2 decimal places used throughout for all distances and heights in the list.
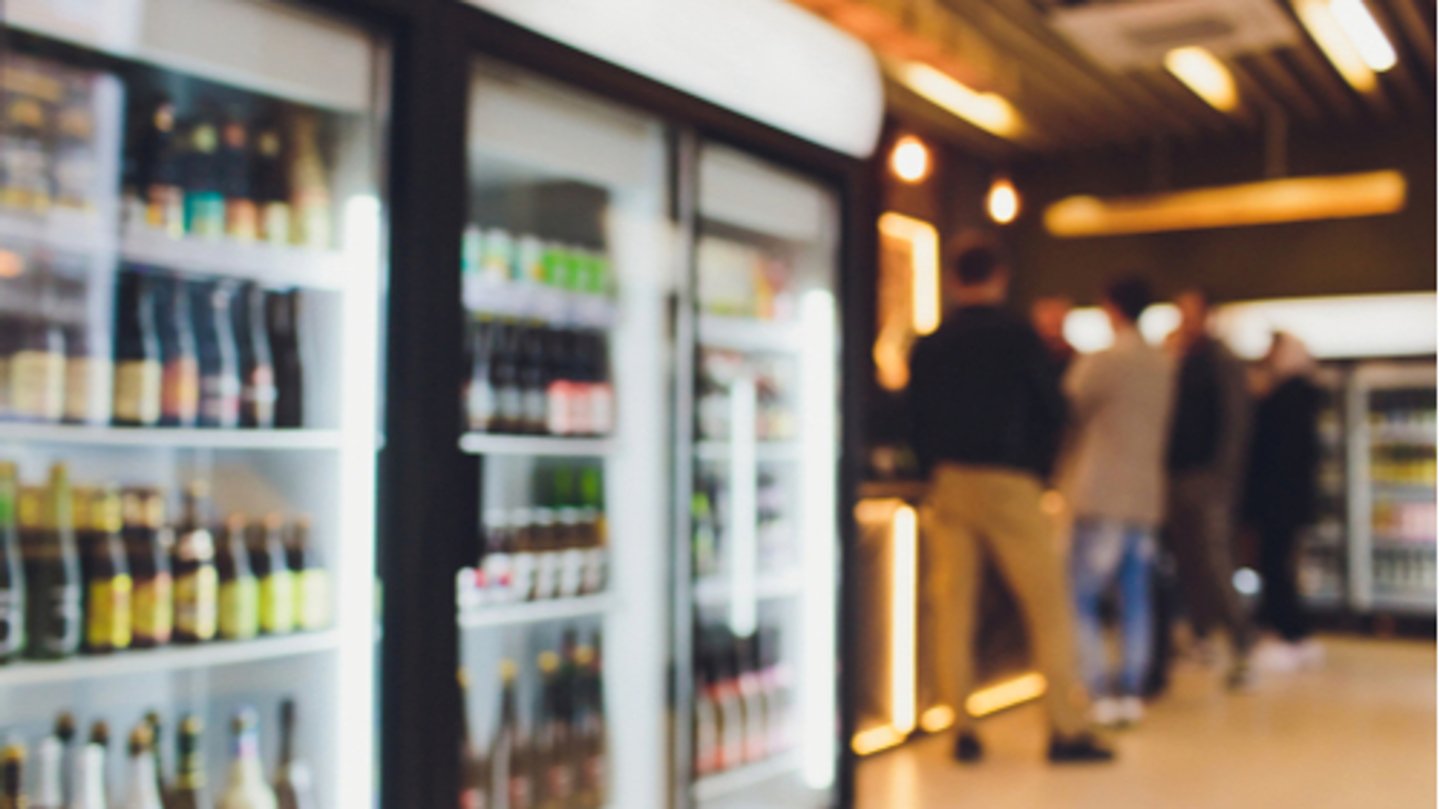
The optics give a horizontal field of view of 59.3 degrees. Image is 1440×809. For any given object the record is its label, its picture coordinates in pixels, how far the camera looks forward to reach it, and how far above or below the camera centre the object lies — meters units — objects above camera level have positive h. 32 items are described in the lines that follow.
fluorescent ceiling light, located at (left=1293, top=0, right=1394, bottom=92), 5.43 +1.92
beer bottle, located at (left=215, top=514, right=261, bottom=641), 2.20 -0.28
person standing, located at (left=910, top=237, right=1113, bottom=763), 3.97 -0.08
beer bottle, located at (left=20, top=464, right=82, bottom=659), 1.99 -0.20
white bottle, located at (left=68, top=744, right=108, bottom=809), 2.11 -0.55
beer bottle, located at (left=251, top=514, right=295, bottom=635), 2.23 -0.27
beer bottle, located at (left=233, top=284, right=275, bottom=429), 2.26 +0.16
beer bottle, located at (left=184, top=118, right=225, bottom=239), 2.17 +0.46
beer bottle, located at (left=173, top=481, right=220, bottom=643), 2.12 -0.23
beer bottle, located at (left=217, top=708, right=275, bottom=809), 2.26 -0.59
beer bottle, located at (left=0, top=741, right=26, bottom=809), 2.02 -0.53
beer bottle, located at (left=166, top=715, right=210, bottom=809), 2.18 -0.57
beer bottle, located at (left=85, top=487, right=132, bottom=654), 2.04 -0.27
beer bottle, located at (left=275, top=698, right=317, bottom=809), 2.30 -0.60
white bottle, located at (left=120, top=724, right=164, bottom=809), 2.16 -0.56
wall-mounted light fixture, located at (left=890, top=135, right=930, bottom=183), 4.85 +1.14
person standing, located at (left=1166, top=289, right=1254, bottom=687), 5.39 -0.08
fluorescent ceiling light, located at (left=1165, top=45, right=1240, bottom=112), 6.21 +1.92
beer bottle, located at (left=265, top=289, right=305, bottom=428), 2.40 +0.19
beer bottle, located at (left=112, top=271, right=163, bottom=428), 2.09 +0.16
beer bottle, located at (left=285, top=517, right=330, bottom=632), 2.22 -0.26
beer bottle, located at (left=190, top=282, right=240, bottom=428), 2.20 +0.17
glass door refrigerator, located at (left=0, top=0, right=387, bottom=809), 1.94 +0.08
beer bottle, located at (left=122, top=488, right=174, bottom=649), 2.08 -0.21
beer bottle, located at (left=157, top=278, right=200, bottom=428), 2.14 +0.15
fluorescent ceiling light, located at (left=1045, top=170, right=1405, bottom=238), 7.07 +1.42
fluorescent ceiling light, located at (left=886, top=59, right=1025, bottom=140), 6.15 +1.87
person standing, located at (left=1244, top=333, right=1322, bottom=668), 6.27 -0.15
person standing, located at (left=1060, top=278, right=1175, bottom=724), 4.61 -0.09
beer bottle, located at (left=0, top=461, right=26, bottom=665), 1.91 -0.21
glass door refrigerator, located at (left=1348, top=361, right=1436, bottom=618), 7.27 -0.23
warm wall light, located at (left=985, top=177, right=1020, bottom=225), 5.67 +1.12
